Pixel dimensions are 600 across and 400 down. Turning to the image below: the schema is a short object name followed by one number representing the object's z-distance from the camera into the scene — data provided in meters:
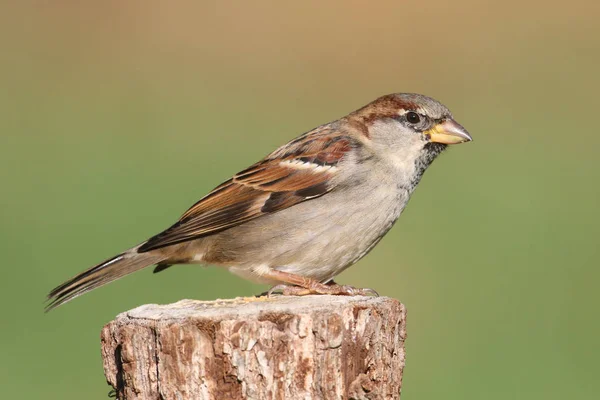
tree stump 6.07
